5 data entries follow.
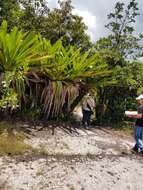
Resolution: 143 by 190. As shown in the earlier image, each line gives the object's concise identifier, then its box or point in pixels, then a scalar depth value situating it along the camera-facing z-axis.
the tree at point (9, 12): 5.64
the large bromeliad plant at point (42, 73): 3.52
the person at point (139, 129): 3.70
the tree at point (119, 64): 5.09
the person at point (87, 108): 4.63
